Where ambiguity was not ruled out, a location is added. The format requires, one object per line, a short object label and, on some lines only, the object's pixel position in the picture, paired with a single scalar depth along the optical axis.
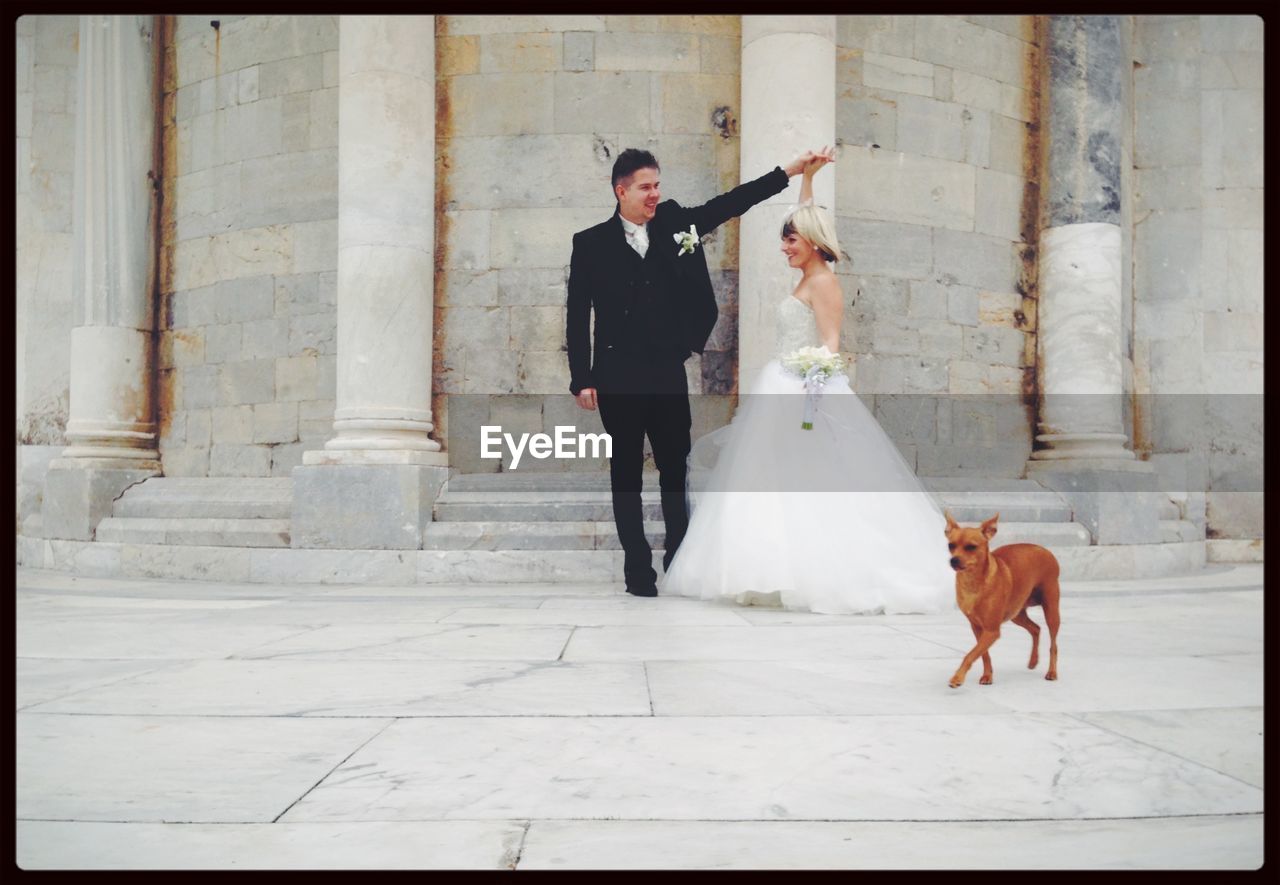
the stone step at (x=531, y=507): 7.82
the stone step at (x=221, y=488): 8.55
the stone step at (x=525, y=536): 7.66
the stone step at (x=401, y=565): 7.52
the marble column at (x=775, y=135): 7.89
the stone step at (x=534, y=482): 8.06
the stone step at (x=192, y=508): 8.36
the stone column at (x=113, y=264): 9.27
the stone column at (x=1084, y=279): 8.95
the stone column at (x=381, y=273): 7.79
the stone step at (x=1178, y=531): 9.11
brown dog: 2.97
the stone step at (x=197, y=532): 8.11
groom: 6.50
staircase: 7.55
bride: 5.69
